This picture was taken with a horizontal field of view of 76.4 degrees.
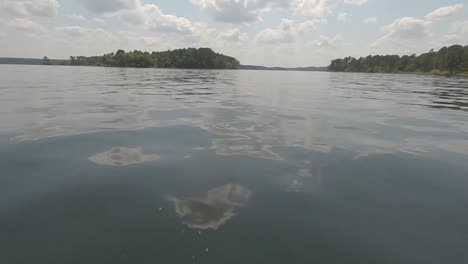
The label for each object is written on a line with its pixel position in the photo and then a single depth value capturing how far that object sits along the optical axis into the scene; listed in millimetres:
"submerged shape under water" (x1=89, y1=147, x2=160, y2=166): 7547
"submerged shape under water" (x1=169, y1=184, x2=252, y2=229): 4730
